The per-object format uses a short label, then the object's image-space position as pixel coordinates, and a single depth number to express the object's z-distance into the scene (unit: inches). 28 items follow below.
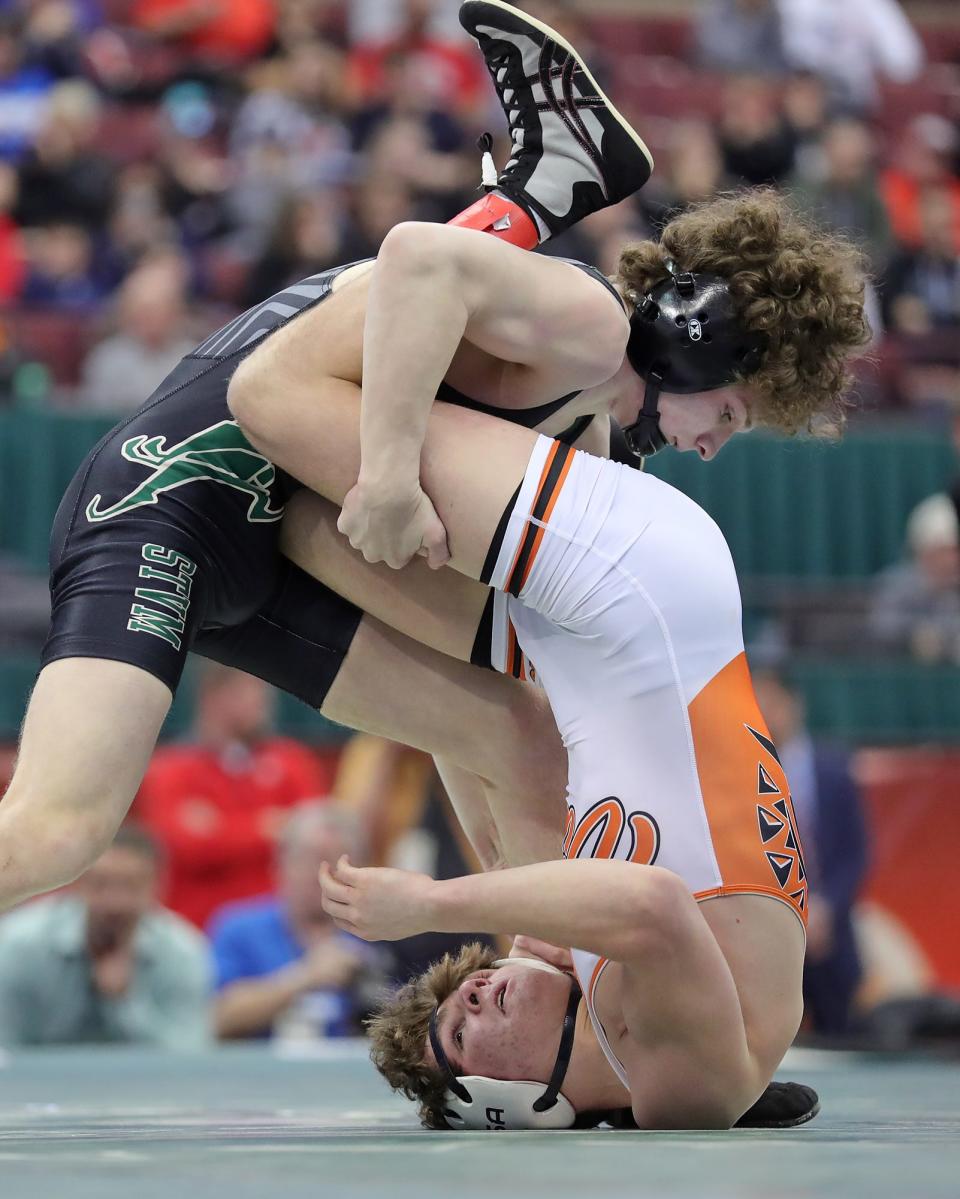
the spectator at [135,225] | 635.5
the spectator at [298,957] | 423.8
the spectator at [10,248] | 628.1
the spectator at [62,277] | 625.0
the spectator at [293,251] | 625.0
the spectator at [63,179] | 644.7
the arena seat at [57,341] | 589.3
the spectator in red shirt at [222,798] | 465.4
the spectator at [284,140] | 666.2
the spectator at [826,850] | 466.3
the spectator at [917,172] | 812.0
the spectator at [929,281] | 731.4
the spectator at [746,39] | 831.1
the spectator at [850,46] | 837.2
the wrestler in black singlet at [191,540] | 223.3
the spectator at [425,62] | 764.0
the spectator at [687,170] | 697.6
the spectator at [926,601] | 548.1
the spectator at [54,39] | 693.3
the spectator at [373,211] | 647.1
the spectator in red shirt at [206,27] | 755.4
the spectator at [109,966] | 404.5
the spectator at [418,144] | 676.1
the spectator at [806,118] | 762.2
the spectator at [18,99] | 673.6
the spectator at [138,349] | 572.7
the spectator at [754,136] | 743.1
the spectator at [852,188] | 741.3
